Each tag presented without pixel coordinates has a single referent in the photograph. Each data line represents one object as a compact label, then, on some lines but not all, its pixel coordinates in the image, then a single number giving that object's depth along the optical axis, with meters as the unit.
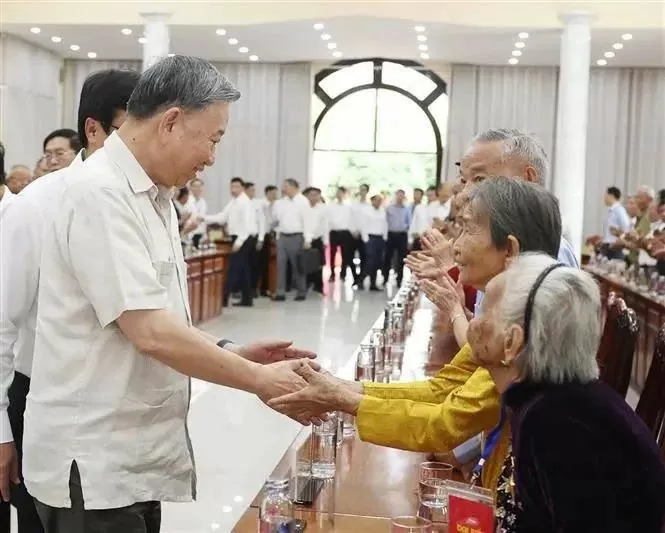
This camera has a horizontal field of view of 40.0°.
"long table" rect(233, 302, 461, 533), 1.83
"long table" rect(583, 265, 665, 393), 6.22
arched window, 16.41
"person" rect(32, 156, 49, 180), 3.31
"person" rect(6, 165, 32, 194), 6.00
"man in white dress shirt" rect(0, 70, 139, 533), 2.10
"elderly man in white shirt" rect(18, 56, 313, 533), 1.67
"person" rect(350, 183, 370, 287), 14.24
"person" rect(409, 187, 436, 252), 14.23
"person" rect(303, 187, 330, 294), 12.72
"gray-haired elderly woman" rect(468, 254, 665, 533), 1.33
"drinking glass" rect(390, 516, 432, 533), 1.51
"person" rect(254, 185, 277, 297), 12.56
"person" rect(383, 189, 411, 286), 14.33
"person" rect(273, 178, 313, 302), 11.92
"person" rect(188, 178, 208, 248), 11.76
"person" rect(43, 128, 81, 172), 3.08
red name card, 1.51
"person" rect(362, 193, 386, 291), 14.16
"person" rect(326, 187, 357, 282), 14.42
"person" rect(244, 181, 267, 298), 12.01
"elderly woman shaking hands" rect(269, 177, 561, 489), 1.81
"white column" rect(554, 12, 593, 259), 11.55
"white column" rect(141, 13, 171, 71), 12.02
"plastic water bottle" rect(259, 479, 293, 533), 1.59
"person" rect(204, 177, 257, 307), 11.34
